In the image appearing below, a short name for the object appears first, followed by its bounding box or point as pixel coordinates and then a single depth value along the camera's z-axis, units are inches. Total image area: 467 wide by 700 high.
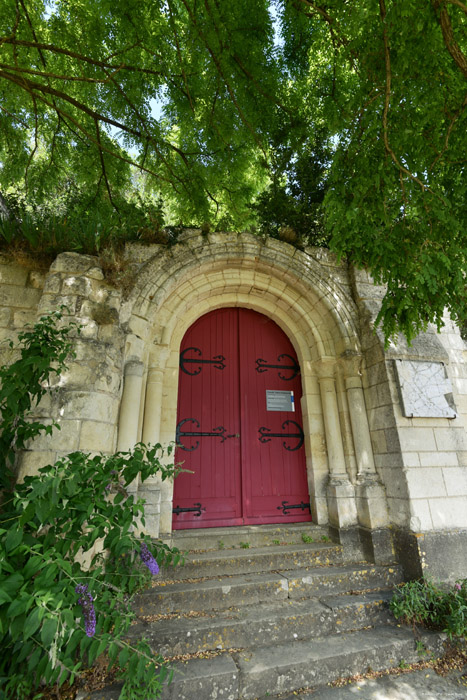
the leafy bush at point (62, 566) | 44.9
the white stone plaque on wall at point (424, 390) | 119.3
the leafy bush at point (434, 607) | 86.4
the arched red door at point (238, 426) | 126.1
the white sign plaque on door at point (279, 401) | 143.5
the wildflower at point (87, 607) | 51.7
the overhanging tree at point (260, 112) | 82.4
